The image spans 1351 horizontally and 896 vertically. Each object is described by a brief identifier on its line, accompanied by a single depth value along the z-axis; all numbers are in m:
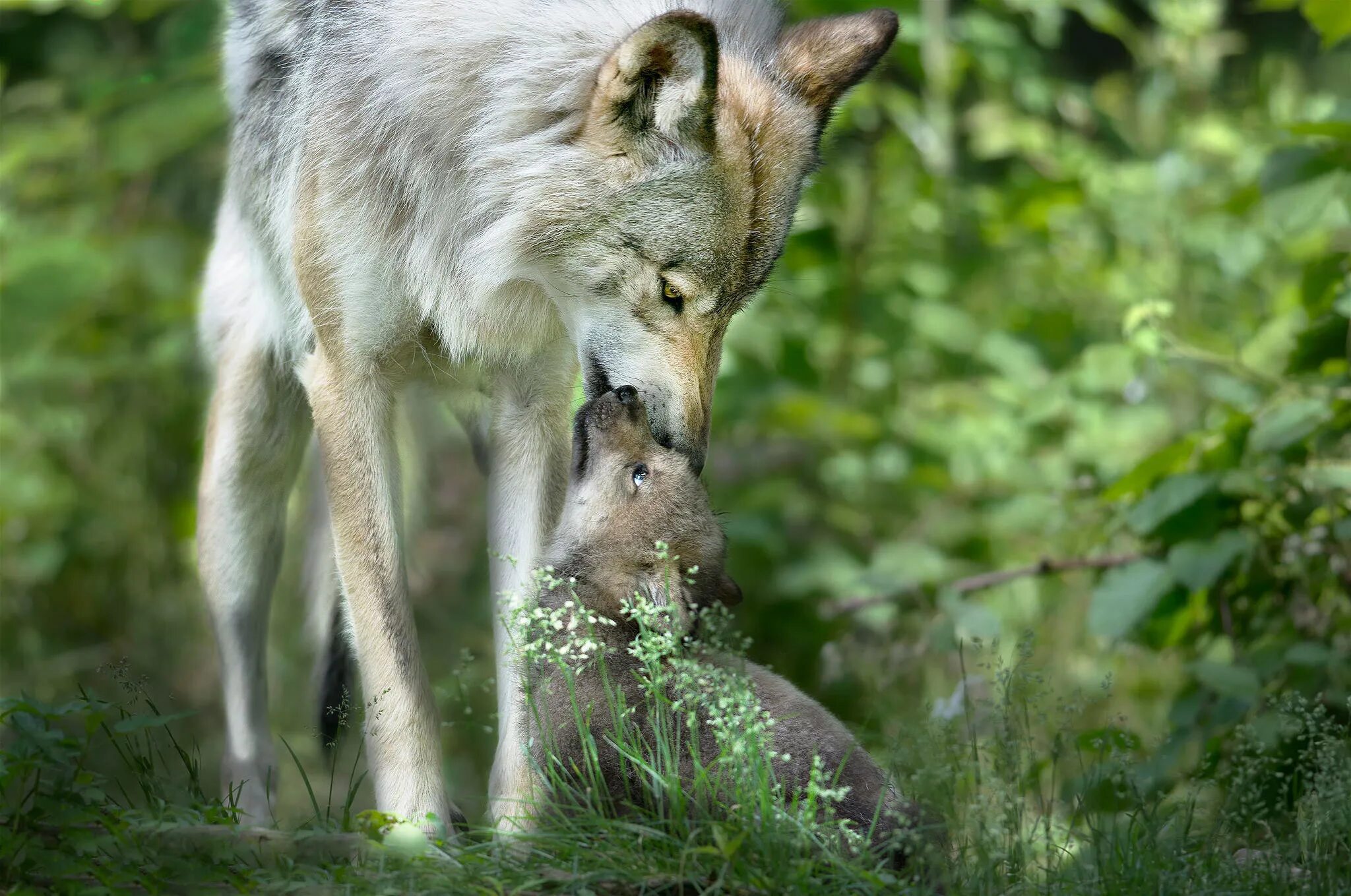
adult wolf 6.05
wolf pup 5.30
